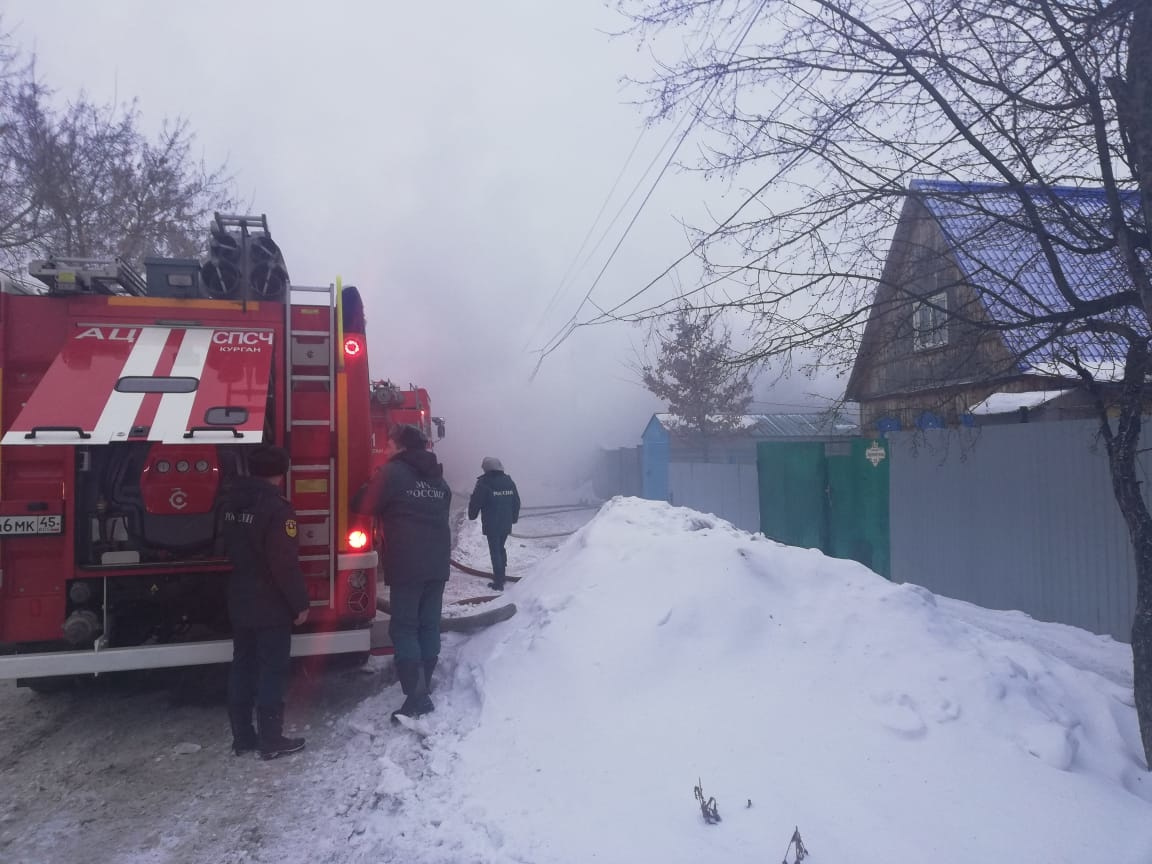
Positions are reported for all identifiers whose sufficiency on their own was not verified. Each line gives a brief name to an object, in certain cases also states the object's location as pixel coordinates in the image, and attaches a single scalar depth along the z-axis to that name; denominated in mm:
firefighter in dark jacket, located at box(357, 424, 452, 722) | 5348
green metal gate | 10523
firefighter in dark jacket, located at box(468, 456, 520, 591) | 10125
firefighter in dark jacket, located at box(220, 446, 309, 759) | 4812
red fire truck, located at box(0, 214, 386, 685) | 4863
